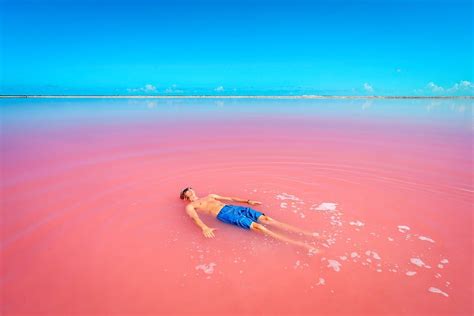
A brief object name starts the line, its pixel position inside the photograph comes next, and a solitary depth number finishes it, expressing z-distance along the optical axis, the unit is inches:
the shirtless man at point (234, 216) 187.3
